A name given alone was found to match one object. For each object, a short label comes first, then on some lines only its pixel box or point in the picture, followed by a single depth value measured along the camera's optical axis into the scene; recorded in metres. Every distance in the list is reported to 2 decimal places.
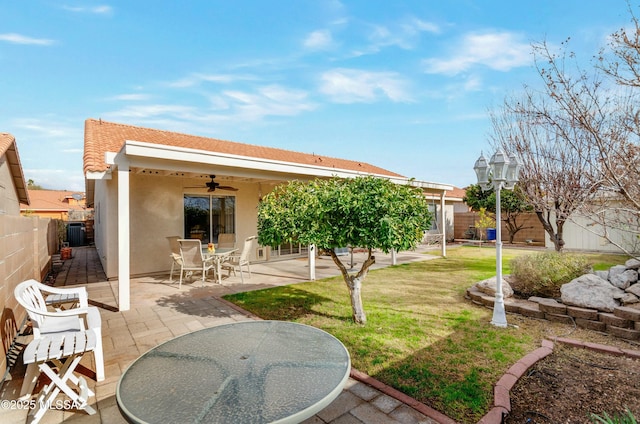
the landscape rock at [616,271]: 5.35
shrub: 5.73
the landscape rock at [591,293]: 4.67
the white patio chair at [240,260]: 7.57
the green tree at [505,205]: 16.51
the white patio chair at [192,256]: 7.14
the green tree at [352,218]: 4.07
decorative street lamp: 4.76
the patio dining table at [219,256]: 7.53
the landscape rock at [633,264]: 5.53
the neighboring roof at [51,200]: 30.45
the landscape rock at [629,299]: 4.65
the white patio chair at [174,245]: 8.31
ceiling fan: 8.36
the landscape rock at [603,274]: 5.49
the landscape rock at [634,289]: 4.71
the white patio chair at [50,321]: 2.95
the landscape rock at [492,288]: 5.92
